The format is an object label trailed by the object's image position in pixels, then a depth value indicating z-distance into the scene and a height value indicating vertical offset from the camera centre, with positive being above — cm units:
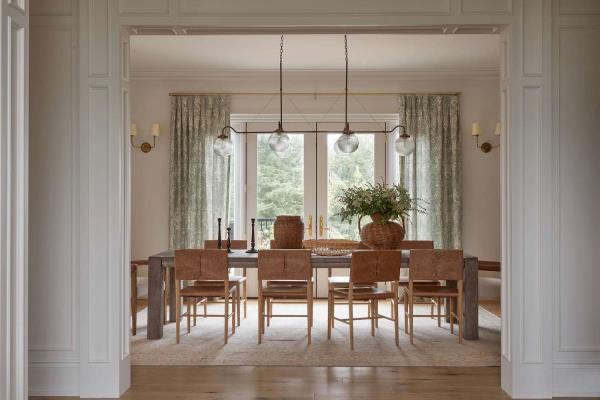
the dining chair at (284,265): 479 -50
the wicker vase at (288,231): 546 -24
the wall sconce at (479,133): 677 +92
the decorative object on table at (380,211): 532 -4
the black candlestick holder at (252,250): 550 -43
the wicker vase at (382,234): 532 -26
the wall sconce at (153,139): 707 +89
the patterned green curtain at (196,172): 721 +46
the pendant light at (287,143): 543 +64
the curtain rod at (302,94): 726 +149
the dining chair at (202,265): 482 -51
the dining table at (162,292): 512 -80
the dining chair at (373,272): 474 -56
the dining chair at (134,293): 527 -82
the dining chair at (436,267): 487 -53
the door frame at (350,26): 357 +34
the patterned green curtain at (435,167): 718 +52
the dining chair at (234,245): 599 -41
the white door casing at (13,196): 257 +5
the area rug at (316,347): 444 -123
